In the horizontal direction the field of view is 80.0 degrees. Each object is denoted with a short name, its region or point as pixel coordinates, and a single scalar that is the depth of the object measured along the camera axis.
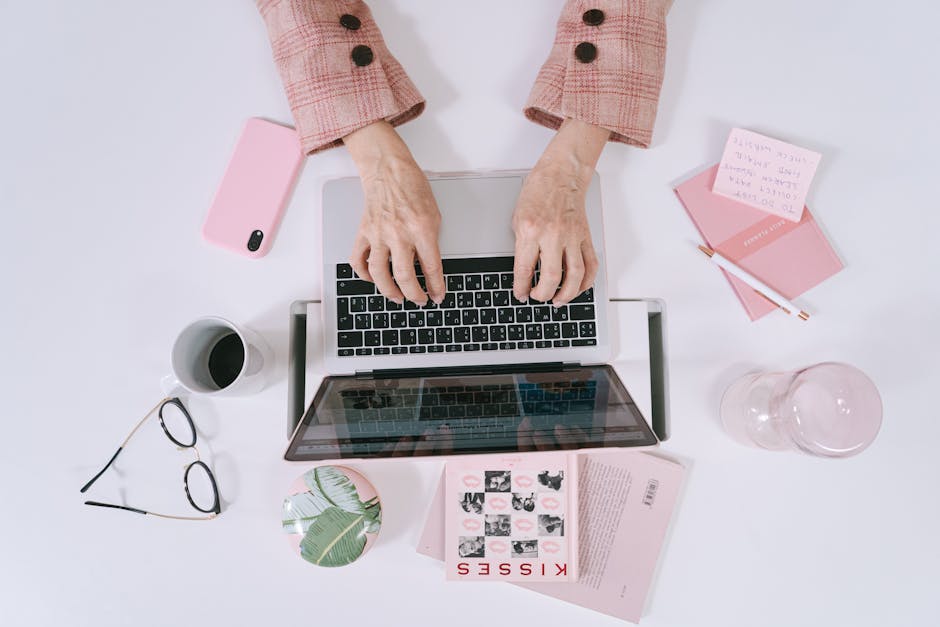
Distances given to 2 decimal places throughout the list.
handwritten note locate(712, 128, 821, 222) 0.78
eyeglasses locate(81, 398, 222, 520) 0.79
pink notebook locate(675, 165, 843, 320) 0.78
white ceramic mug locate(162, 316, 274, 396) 0.69
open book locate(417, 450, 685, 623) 0.78
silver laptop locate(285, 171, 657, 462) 0.65
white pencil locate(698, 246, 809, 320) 0.77
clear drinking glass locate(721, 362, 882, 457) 0.70
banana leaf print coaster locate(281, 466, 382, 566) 0.77
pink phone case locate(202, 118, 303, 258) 0.80
